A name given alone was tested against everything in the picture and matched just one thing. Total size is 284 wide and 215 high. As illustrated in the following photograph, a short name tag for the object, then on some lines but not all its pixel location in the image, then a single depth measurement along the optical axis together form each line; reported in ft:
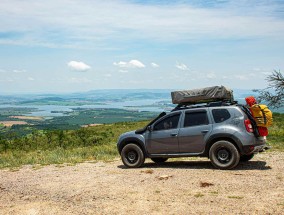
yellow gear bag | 36.58
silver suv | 36.27
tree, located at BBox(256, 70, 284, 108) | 92.23
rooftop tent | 38.09
